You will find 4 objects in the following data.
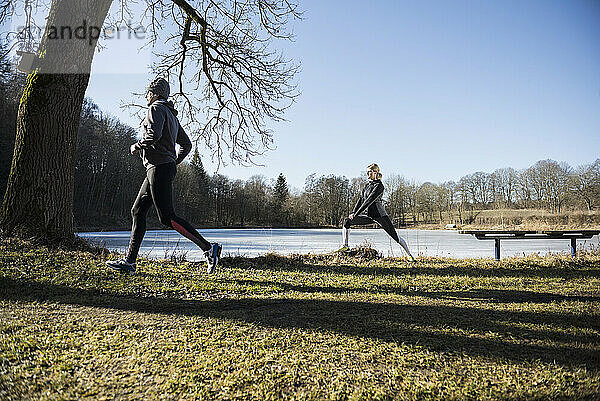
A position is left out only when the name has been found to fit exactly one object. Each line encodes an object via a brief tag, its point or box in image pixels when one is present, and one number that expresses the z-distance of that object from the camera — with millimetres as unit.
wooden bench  8508
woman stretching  7227
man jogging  3994
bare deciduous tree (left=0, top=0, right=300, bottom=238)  4715
